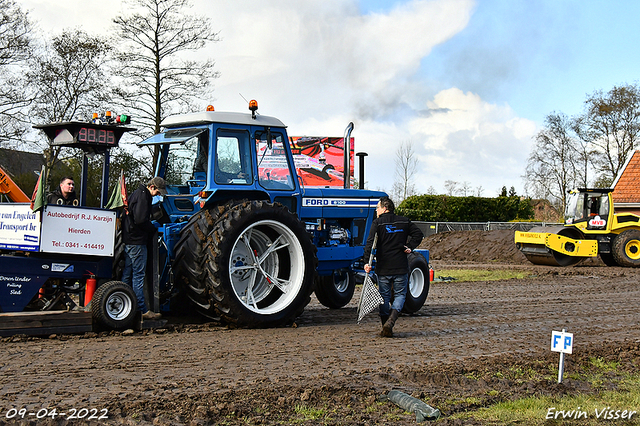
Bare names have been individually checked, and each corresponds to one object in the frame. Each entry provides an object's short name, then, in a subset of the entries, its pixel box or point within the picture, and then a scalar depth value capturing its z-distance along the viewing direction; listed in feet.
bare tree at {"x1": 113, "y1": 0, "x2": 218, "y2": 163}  76.23
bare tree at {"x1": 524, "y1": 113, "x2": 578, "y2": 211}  169.47
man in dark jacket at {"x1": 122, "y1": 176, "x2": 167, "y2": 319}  25.09
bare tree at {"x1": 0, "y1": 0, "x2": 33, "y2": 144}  78.79
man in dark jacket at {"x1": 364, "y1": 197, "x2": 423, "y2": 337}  27.22
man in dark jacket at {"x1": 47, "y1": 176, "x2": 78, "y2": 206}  26.35
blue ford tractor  25.35
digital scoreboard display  24.26
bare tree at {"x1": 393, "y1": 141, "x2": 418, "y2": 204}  133.40
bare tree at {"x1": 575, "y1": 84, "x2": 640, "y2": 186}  158.10
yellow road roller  70.38
